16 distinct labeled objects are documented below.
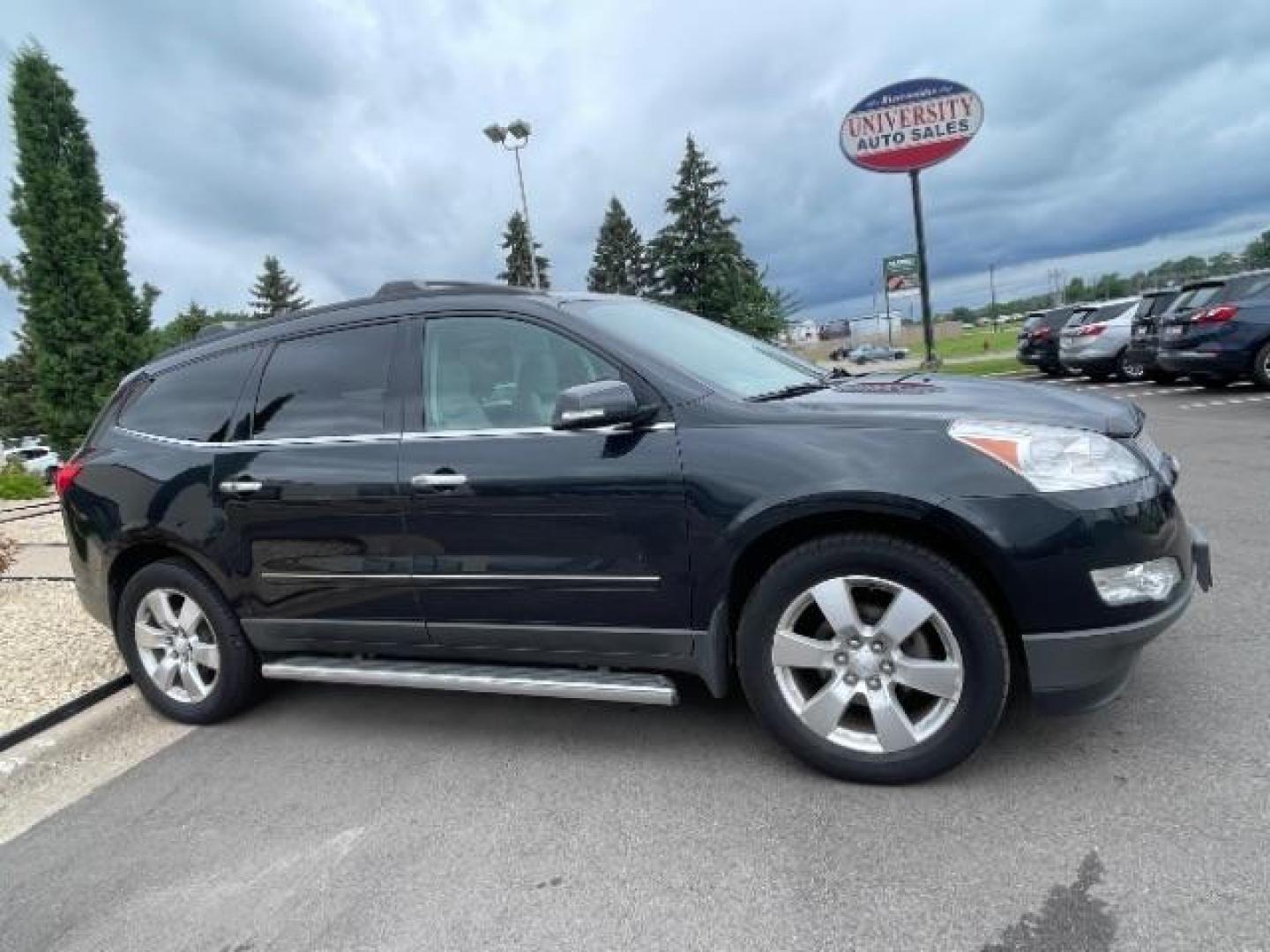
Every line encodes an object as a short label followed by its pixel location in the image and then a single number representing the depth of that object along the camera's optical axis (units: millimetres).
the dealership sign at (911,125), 20703
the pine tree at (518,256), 56375
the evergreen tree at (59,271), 20578
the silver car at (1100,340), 16516
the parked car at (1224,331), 12055
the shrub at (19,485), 14000
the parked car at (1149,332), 13969
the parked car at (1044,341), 19203
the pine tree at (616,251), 55250
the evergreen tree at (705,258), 41438
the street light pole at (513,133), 21312
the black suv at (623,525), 2723
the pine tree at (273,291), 71000
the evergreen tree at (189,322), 65000
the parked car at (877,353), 62312
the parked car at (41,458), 17797
